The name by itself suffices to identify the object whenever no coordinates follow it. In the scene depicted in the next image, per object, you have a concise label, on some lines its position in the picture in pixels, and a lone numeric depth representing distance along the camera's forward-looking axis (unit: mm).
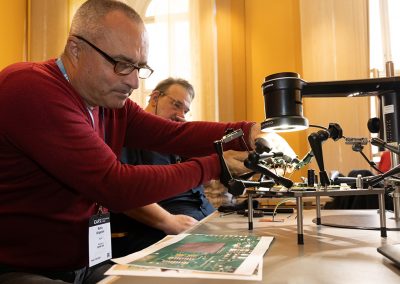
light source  975
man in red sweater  863
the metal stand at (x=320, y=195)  828
